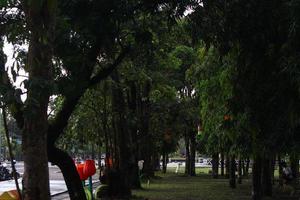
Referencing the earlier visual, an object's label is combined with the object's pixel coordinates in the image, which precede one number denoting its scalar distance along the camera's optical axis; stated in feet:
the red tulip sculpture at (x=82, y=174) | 57.24
